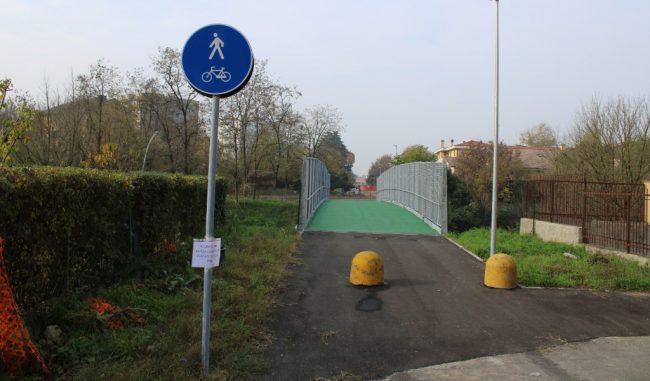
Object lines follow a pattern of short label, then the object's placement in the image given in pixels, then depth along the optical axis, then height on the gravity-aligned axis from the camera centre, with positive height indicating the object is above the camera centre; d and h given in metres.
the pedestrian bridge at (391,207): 16.56 -0.67
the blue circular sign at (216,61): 4.36 +1.08
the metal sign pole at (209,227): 4.43 -0.33
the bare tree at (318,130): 48.78 +5.90
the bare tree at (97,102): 26.11 +4.51
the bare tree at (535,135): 73.94 +8.65
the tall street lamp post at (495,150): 11.16 +0.99
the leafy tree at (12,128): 10.41 +1.24
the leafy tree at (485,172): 27.31 +1.24
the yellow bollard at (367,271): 8.33 -1.28
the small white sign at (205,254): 4.40 -0.55
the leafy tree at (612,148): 21.12 +2.01
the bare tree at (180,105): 29.55 +5.02
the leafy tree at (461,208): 21.78 -0.66
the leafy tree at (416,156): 69.56 +5.11
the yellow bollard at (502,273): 8.38 -1.29
